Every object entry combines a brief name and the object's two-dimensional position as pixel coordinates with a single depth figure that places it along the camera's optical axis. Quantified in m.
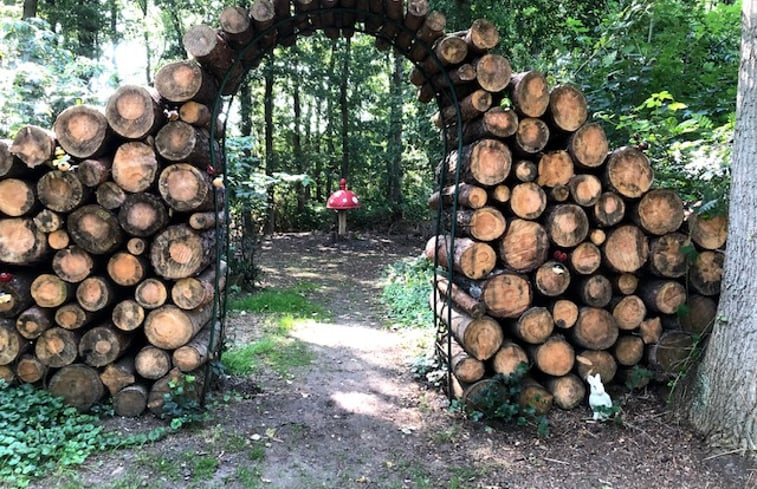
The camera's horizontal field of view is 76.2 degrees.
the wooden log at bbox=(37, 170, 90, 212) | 3.06
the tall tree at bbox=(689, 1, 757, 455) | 2.90
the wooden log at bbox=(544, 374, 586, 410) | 3.52
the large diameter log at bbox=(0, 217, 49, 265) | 3.06
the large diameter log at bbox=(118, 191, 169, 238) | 3.20
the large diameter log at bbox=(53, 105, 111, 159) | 3.08
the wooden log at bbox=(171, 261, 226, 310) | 3.34
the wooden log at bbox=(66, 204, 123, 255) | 3.12
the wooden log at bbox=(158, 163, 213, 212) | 3.26
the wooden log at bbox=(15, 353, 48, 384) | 3.20
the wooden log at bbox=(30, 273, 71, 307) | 3.14
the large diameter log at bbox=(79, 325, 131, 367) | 3.24
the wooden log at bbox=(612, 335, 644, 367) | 3.57
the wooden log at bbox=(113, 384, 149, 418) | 3.30
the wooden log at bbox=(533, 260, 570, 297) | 3.44
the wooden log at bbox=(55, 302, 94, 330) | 3.19
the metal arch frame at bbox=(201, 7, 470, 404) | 3.57
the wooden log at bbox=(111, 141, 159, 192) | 3.18
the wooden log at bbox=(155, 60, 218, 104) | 3.29
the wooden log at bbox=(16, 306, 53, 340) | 3.14
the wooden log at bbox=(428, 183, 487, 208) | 3.47
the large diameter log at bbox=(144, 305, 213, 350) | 3.32
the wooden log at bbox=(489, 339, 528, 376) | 3.51
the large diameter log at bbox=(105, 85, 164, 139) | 3.15
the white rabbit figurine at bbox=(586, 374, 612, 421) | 3.36
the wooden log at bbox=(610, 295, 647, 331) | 3.52
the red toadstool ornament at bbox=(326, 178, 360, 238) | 10.27
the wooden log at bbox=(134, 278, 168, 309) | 3.28
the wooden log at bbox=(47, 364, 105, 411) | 3.24
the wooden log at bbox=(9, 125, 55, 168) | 2.98
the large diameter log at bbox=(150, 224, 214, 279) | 3.26
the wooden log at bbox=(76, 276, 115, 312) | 3.19
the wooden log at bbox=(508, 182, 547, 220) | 3.45
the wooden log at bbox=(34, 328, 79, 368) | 3.20
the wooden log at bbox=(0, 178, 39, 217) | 3.03
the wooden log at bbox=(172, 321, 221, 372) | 3.40
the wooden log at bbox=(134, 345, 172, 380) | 3.36
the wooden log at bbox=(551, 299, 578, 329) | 3.47
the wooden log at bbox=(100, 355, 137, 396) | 3.31
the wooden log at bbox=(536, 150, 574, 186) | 3.47
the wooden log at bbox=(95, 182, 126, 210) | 3.17
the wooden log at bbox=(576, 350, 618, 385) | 3.54
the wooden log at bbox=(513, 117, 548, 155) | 3.44
